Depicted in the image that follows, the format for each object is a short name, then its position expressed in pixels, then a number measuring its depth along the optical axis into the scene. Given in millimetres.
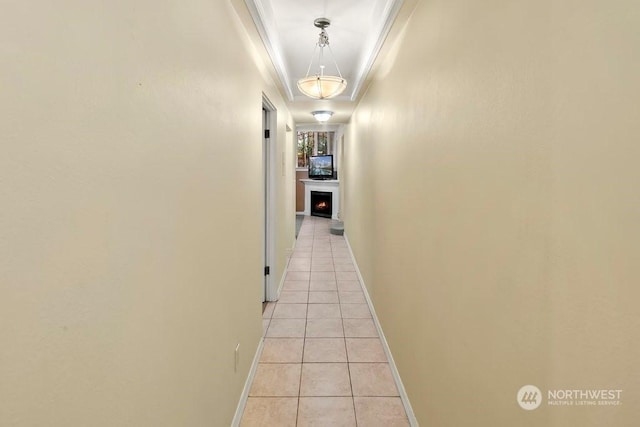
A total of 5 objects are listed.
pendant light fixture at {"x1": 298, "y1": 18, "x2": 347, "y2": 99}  2797
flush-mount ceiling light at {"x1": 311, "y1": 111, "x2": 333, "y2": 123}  4902
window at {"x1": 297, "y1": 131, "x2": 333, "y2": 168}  11180
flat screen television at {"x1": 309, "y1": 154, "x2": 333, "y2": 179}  10383
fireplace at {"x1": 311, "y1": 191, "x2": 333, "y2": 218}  10331
